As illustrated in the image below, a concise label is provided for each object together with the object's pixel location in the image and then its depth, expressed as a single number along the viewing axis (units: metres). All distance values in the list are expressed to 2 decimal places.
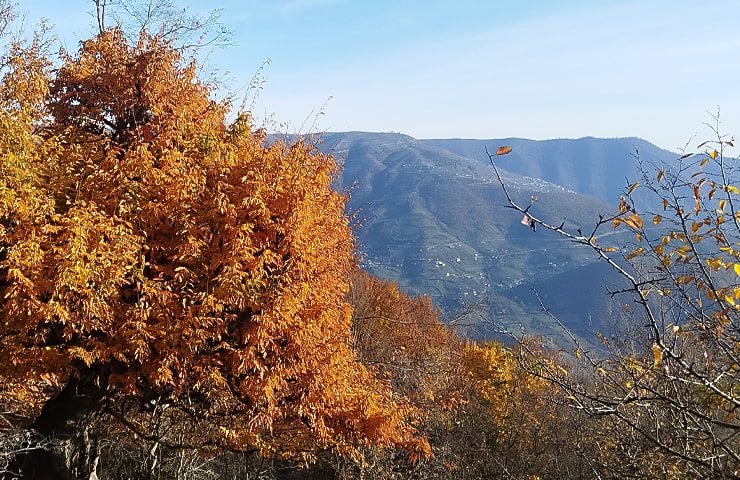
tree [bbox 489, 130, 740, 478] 4.47
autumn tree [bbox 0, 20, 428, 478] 11.23
